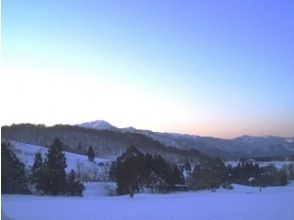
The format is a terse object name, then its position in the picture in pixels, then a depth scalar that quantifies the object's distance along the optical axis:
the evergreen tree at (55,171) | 31.63
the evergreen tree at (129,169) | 34.65
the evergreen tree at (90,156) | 84.04
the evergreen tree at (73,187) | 33.67
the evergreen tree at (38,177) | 31.56
